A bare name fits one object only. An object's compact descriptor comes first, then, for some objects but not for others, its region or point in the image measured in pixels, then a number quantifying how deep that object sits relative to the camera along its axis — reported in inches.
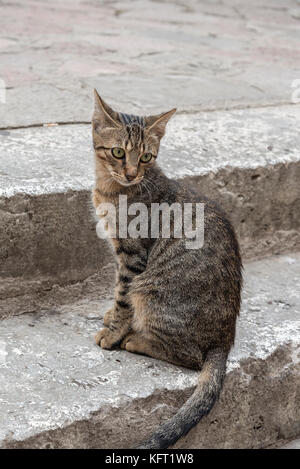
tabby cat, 91.2
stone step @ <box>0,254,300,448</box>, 81.9
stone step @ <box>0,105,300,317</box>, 102.1
